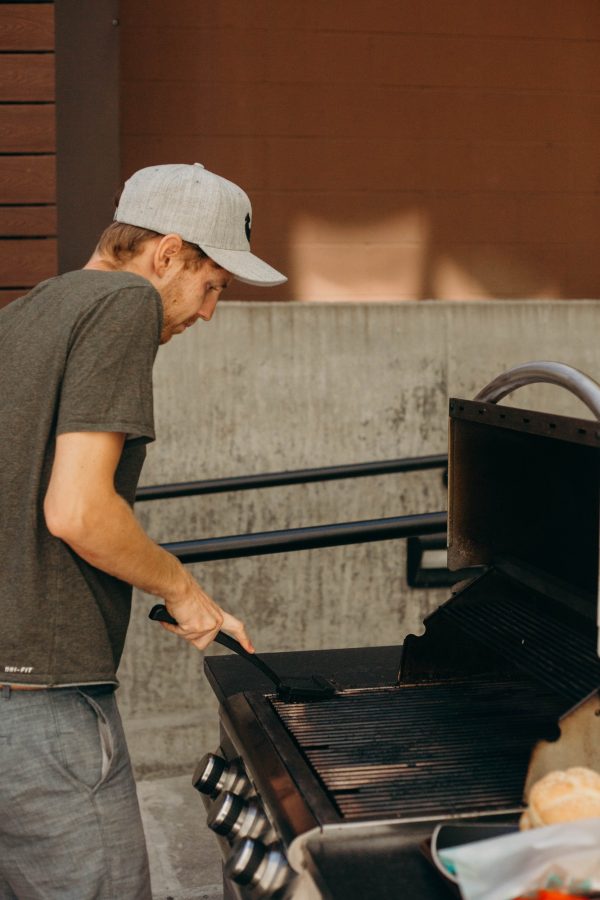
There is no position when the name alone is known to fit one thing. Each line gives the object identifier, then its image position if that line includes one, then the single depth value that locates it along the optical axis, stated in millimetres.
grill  2642
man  2853
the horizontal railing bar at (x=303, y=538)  3498
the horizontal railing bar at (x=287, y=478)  4246
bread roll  2536
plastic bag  2460
